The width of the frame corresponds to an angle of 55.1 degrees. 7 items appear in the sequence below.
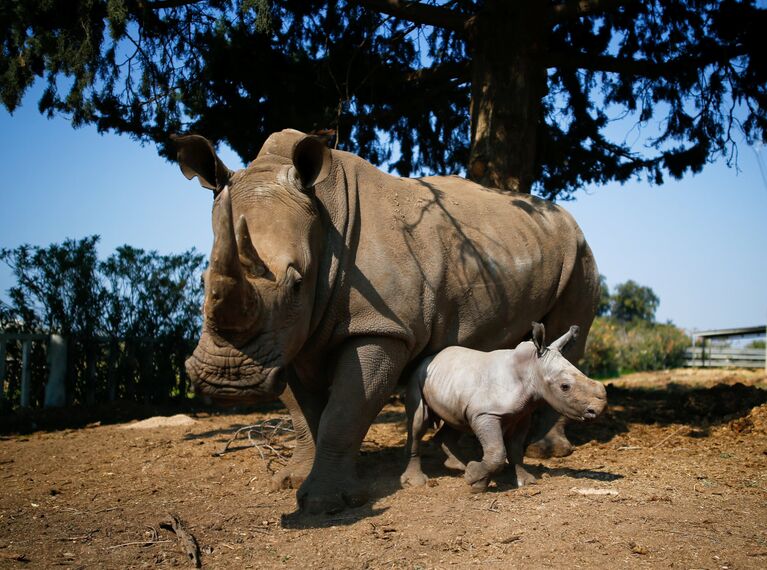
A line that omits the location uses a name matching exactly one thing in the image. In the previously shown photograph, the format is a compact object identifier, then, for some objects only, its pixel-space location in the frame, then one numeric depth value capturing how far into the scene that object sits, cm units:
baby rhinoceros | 462
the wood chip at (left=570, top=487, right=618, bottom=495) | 462
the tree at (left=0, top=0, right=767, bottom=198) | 739
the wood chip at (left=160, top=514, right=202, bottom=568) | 364
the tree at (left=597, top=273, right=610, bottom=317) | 5123
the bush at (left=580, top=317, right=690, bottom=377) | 2244
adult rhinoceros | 399
